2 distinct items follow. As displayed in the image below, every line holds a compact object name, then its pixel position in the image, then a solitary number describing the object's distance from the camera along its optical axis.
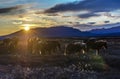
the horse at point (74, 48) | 18.99
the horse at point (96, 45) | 20.67
